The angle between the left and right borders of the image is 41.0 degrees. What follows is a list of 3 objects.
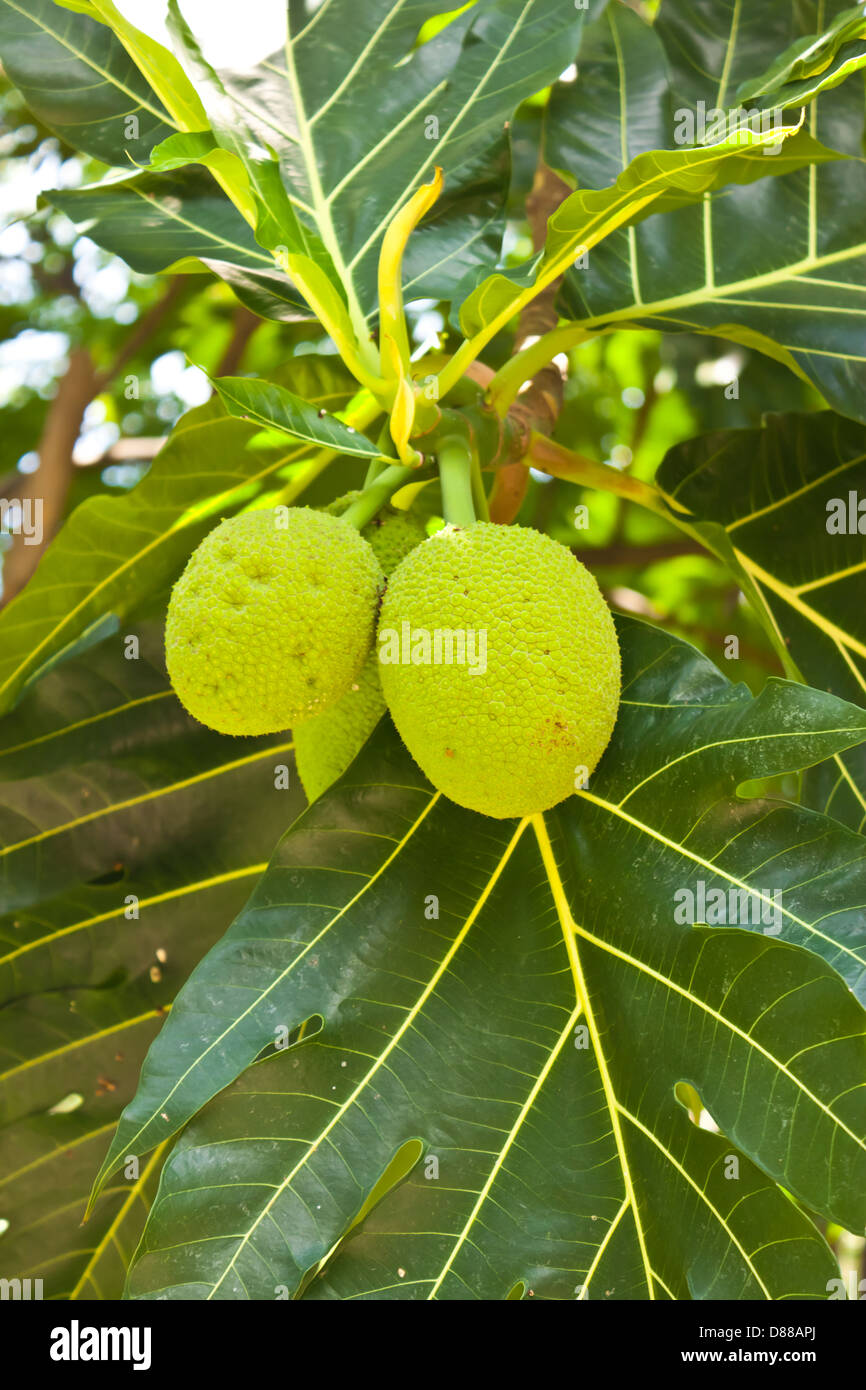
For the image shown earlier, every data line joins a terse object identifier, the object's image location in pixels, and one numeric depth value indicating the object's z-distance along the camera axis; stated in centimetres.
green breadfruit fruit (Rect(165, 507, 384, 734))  77
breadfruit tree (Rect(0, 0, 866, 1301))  79
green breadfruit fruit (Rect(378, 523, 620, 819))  76
